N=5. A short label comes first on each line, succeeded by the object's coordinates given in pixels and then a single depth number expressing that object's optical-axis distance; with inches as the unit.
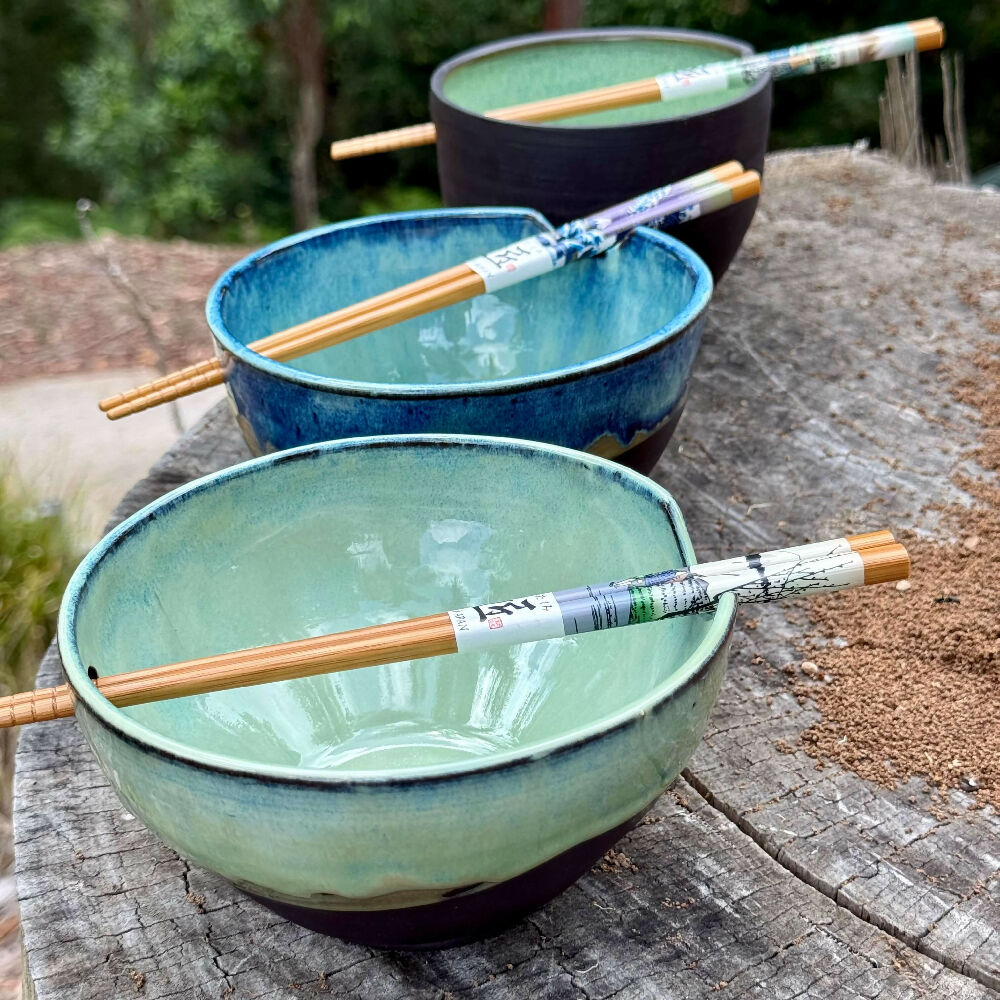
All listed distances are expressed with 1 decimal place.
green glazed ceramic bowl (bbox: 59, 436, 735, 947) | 25.7
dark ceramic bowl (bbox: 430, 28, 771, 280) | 35.4
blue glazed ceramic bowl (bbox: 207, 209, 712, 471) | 30.4
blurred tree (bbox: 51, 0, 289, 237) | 102.1
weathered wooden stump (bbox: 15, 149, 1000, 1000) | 27.8
